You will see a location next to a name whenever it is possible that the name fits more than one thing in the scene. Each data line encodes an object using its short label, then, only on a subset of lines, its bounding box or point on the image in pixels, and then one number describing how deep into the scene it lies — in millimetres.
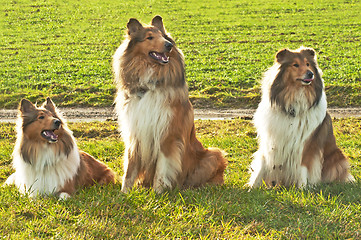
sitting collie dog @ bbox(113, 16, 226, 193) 12047
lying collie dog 12164
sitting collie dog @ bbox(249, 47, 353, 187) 12617
